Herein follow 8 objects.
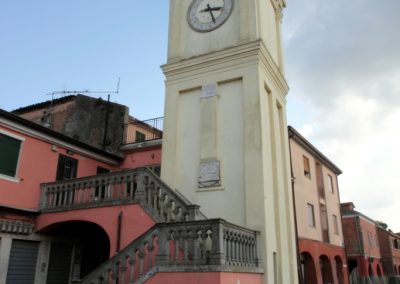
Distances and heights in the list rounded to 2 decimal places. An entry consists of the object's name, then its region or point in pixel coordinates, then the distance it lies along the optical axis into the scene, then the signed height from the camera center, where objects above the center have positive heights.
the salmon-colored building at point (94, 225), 8.99 +1.82
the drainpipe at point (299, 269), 18.61 +0.84
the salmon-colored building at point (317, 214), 21.94 +4.46
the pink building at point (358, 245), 35.09 +3.76
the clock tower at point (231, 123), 12.38 +5.41
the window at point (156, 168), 17.42 +4.97
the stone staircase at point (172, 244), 8.80 +0.95
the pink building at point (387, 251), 43.81 +3.98
